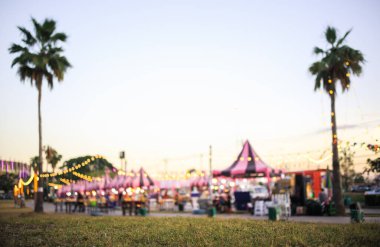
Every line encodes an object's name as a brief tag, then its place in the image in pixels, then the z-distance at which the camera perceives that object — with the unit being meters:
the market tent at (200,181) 45.94
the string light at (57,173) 31.83
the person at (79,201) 34.12
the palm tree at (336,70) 24.12
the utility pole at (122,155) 57.57
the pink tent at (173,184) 47.53
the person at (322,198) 25.12
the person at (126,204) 28.61
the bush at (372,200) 31.12
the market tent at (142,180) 40.56
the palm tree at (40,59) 31.73
